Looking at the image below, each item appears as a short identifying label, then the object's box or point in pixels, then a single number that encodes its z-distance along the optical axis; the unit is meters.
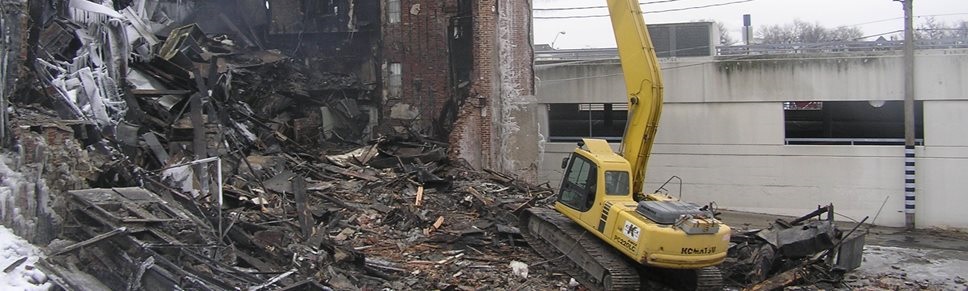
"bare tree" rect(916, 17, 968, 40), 18.84
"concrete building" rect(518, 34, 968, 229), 18.17
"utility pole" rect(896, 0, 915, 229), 17.91
